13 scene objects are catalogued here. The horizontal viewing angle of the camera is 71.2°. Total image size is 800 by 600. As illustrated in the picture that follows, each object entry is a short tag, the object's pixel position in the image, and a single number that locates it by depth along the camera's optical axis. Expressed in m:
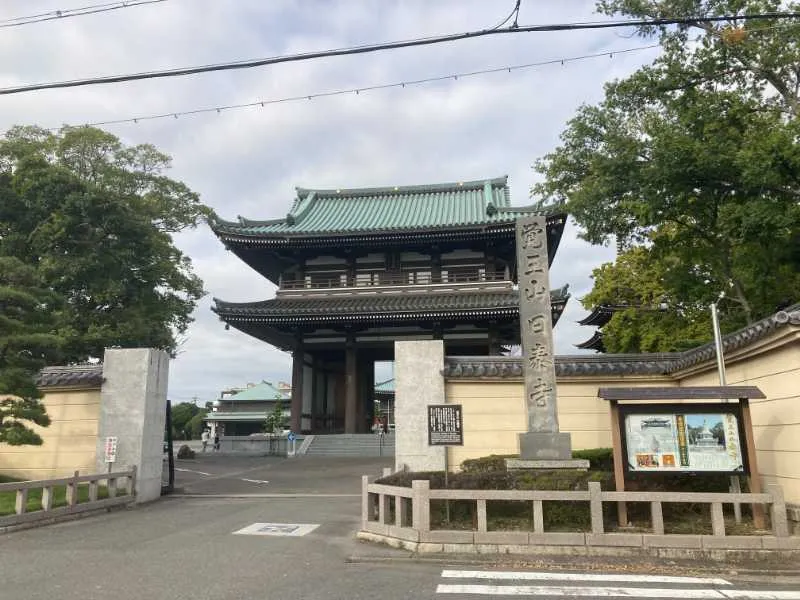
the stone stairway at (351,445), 24.08
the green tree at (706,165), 11.48
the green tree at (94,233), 22.80
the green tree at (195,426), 58.31
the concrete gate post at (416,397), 13.02
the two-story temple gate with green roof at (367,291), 24.88
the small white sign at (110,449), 12.59
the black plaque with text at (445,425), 9.91
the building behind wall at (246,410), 48.06
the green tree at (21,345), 11.47
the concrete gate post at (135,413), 12.88
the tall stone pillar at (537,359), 9.89
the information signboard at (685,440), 8.30
